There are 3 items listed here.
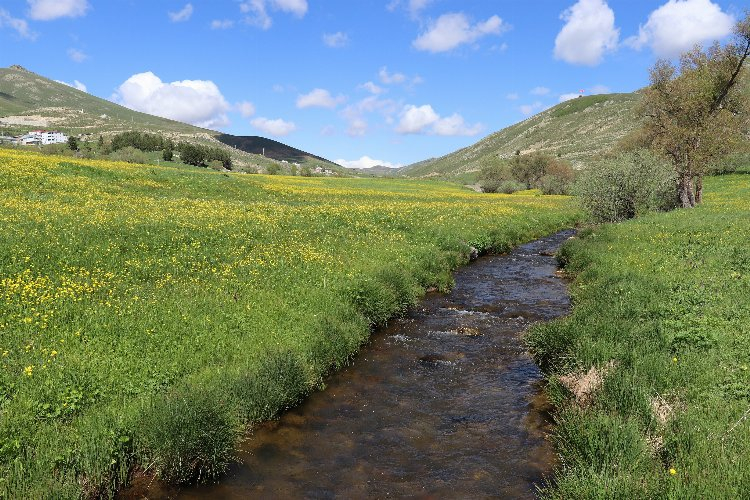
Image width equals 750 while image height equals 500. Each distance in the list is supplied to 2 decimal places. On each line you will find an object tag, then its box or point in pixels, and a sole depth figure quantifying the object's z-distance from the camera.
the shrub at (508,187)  105.38
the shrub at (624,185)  35.91
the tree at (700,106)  36.84
